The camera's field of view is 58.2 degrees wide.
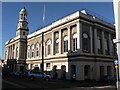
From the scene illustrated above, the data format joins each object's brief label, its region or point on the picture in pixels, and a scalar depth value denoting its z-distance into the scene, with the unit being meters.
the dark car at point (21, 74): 21.05
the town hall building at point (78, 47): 21.00
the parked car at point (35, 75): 19.07
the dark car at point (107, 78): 21.27
